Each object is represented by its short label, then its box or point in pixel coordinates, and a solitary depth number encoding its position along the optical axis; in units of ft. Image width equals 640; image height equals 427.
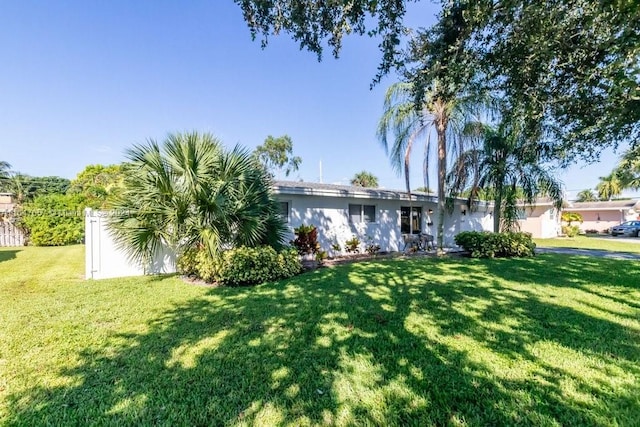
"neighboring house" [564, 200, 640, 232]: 112.16
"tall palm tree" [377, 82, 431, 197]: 38.22
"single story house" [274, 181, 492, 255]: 38.93
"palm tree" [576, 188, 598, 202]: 156.25
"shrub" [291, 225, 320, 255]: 36.19
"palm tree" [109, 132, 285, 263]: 24.08
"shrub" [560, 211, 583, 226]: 95.83
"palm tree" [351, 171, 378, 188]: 139.03
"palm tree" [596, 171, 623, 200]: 132.98
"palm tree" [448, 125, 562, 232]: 39.60
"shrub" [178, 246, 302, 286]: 23.73
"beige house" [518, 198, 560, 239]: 84.84
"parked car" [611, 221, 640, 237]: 90.58
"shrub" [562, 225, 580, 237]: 84.69
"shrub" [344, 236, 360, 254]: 42.01
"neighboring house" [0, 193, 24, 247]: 53.67
